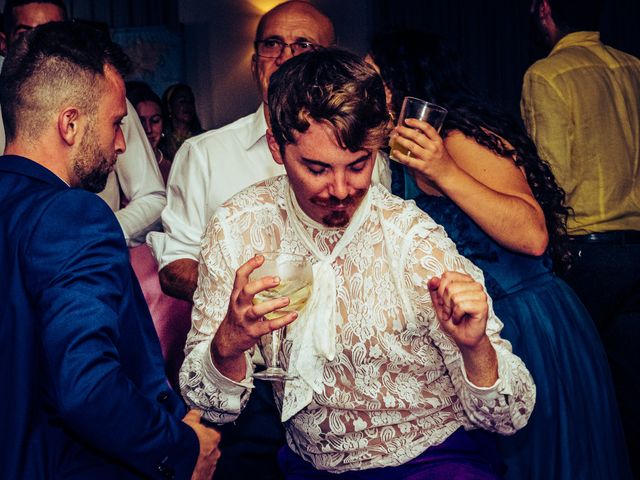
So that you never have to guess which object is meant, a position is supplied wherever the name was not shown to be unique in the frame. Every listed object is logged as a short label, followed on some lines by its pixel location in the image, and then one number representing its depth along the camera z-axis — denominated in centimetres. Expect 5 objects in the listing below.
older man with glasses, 251
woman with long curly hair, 201
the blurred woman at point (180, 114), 598
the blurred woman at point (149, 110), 484
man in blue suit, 135
